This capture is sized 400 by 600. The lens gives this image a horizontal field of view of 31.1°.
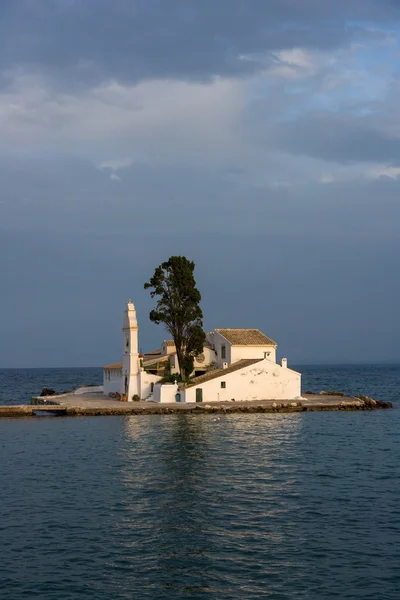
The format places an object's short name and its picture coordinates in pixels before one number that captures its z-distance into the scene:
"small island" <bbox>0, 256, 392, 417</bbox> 62.94
